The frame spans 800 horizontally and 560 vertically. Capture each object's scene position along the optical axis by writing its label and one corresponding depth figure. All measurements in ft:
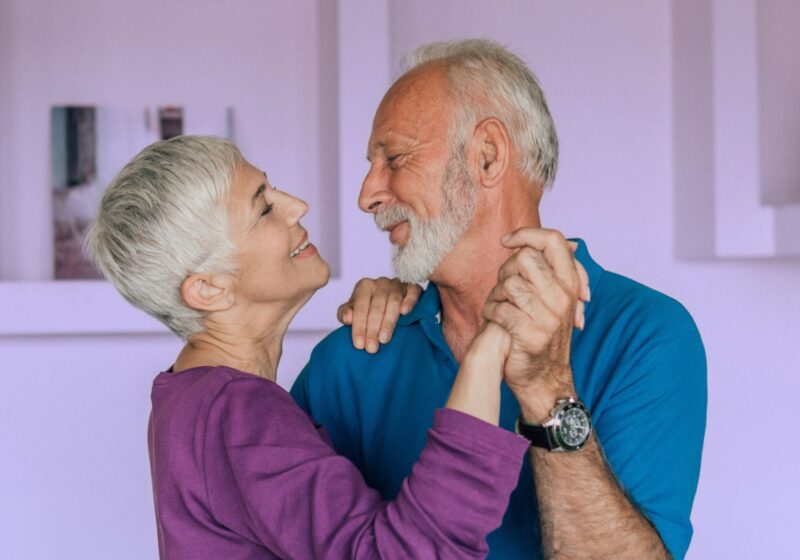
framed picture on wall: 8.77
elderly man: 3.90
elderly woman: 3.39
